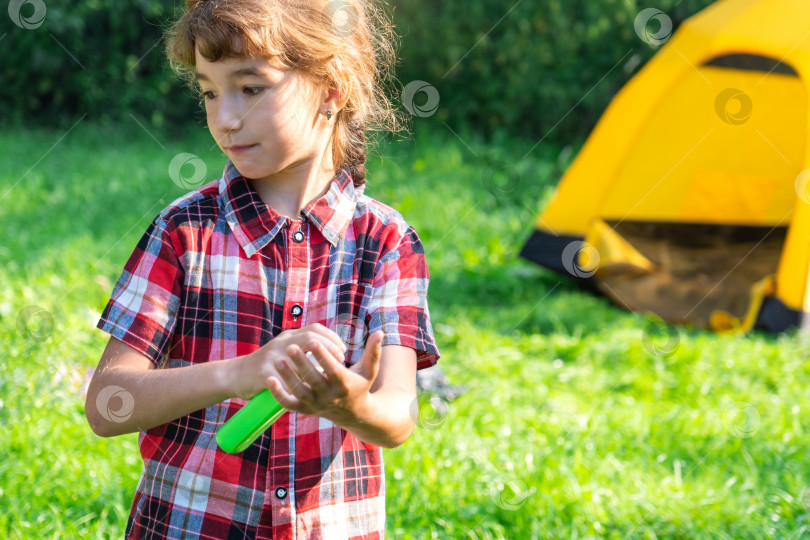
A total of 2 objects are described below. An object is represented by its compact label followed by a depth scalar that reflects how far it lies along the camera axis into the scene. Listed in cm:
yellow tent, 514
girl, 206
